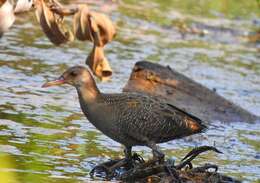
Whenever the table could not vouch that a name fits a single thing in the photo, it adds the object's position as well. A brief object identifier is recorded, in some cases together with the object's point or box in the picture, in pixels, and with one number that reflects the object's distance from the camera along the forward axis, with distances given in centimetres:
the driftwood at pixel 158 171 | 1368
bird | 1399
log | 2036
